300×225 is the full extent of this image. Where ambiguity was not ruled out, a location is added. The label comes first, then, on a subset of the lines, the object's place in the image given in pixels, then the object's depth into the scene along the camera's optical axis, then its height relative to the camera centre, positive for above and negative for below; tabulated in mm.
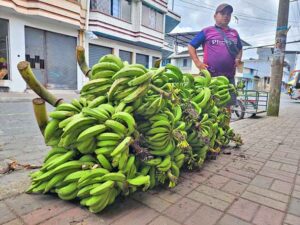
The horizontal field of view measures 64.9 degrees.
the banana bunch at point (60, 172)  1687 -661
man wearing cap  3461 +632
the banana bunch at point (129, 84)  1766 +7
